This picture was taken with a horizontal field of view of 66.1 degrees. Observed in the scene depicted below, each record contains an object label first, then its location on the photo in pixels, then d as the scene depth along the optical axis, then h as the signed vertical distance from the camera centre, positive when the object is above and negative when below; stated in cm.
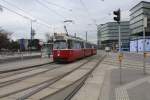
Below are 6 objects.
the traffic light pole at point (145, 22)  741 +161
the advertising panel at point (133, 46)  4133 +59
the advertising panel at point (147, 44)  3526 +91
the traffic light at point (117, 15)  624 +177
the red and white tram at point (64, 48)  1255 -2
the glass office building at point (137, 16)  3869 +1116
